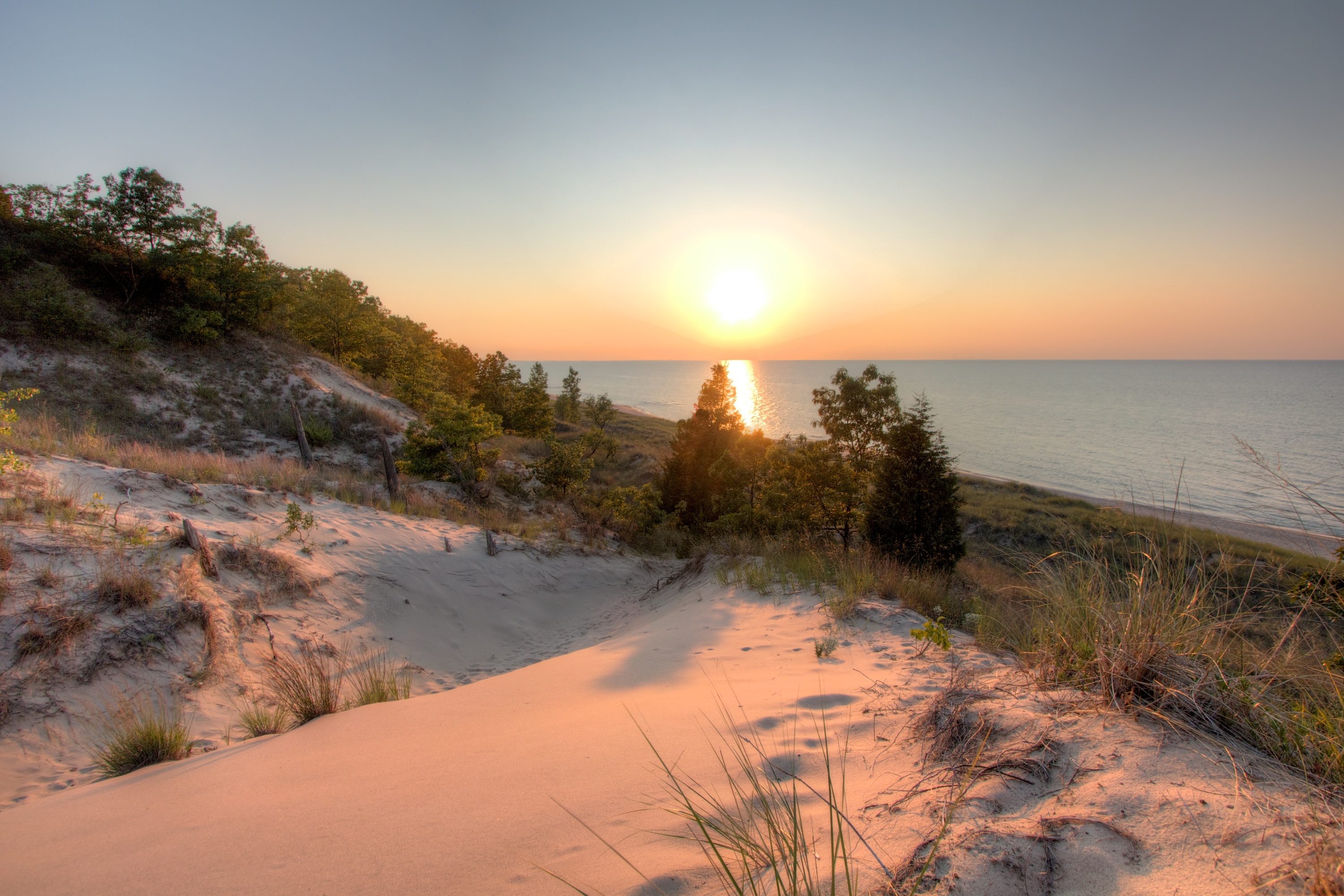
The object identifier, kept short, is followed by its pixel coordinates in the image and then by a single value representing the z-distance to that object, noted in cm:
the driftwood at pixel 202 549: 627
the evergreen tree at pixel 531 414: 3503
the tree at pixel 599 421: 2569
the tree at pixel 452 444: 1758
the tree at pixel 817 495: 1516
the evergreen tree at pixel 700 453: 2302
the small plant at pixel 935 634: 380
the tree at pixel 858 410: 2164
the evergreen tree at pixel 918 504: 1273
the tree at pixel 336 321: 3186
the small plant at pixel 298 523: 820
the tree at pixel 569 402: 5397
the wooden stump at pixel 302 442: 1514
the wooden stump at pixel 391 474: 1485
